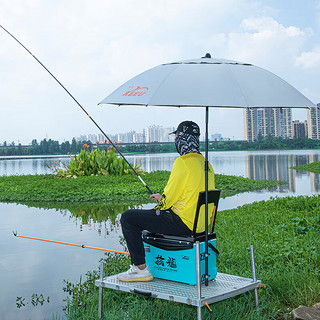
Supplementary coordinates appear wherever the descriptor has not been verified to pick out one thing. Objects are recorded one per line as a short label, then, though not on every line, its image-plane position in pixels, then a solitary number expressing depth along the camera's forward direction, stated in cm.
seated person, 414
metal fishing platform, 375
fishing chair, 410
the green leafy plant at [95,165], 1956
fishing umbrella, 412
